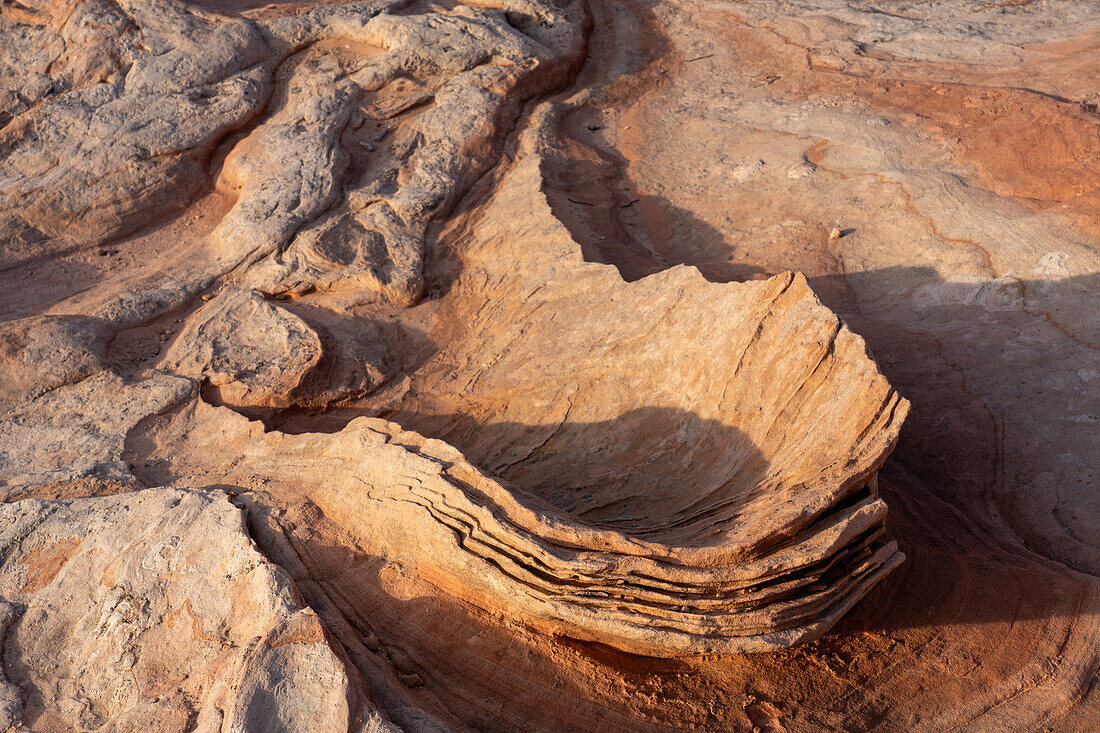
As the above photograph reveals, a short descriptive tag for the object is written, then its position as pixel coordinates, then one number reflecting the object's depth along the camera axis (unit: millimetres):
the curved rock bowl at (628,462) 3537
